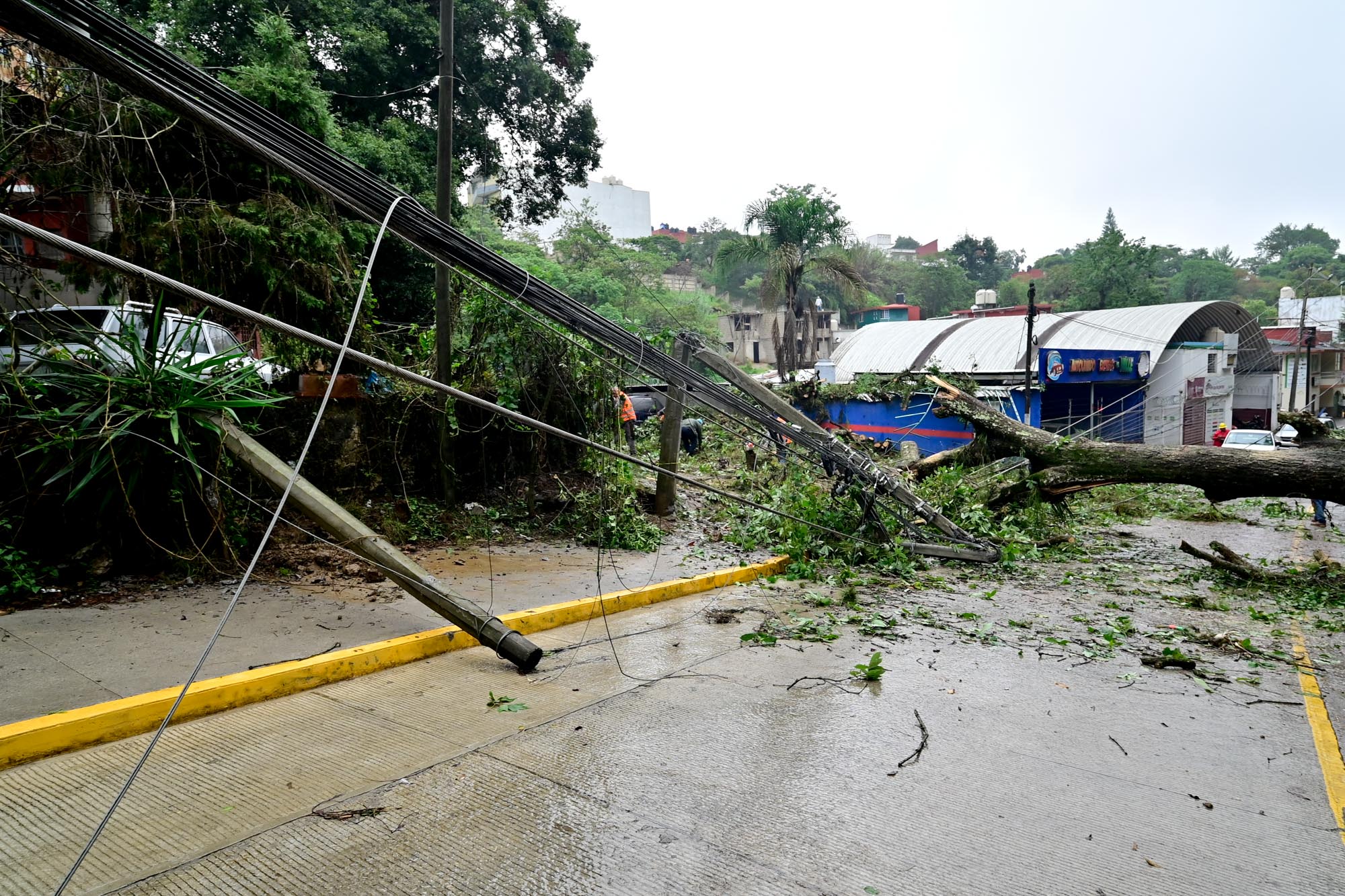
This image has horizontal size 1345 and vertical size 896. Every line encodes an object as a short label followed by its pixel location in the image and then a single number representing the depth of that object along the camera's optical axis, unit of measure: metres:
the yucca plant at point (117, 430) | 5.92
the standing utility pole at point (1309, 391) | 39.06
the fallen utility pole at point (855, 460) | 9.64
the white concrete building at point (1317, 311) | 56.31
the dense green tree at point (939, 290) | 67.12
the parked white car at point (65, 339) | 6.00
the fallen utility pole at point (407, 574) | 5.35
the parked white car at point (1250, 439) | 25.64
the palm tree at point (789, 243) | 31.20
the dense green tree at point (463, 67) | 15.59
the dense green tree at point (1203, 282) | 72.81
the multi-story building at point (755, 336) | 56.28
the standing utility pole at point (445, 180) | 8.79
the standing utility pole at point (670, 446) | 10.00
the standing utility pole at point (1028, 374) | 23.75
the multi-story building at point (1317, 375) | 46.91
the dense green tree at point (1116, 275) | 47.56
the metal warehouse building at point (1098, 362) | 26.97
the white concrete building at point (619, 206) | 72.75
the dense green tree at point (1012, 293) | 64.88
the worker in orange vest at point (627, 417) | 11.32
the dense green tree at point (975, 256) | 78.31
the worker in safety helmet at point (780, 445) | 9.66
